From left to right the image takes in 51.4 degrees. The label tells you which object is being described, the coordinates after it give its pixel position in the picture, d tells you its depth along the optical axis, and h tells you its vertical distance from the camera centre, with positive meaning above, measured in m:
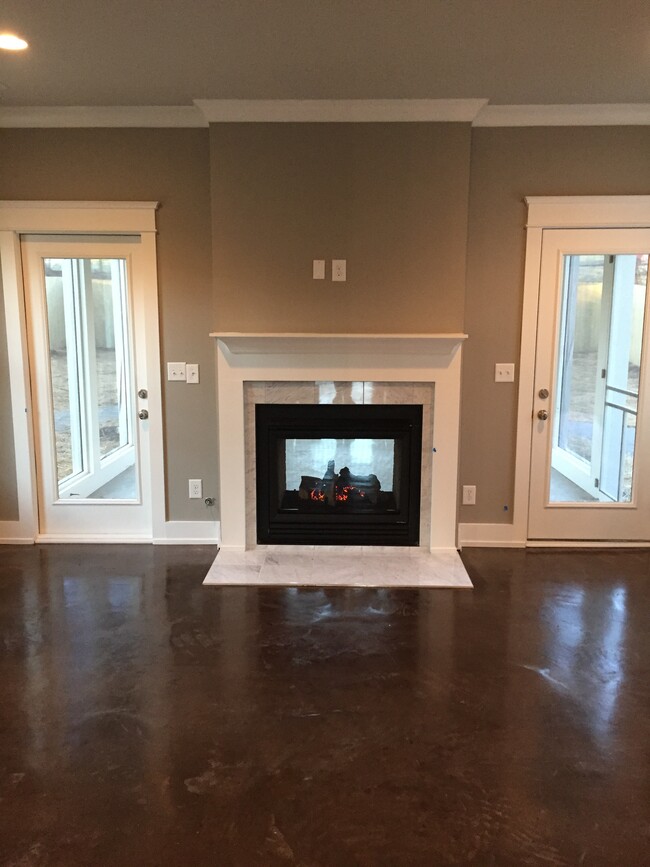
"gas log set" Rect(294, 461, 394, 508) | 4.23 -1.00
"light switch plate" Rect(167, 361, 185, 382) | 4.18 -0.26
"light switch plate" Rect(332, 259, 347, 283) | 3.85 +0.33
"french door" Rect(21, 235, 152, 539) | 4.18 -0.36
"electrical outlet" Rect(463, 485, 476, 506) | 4.29 -1.03
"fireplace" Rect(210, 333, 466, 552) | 3.92 -0.34
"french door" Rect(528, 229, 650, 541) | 4.08 -0.37
